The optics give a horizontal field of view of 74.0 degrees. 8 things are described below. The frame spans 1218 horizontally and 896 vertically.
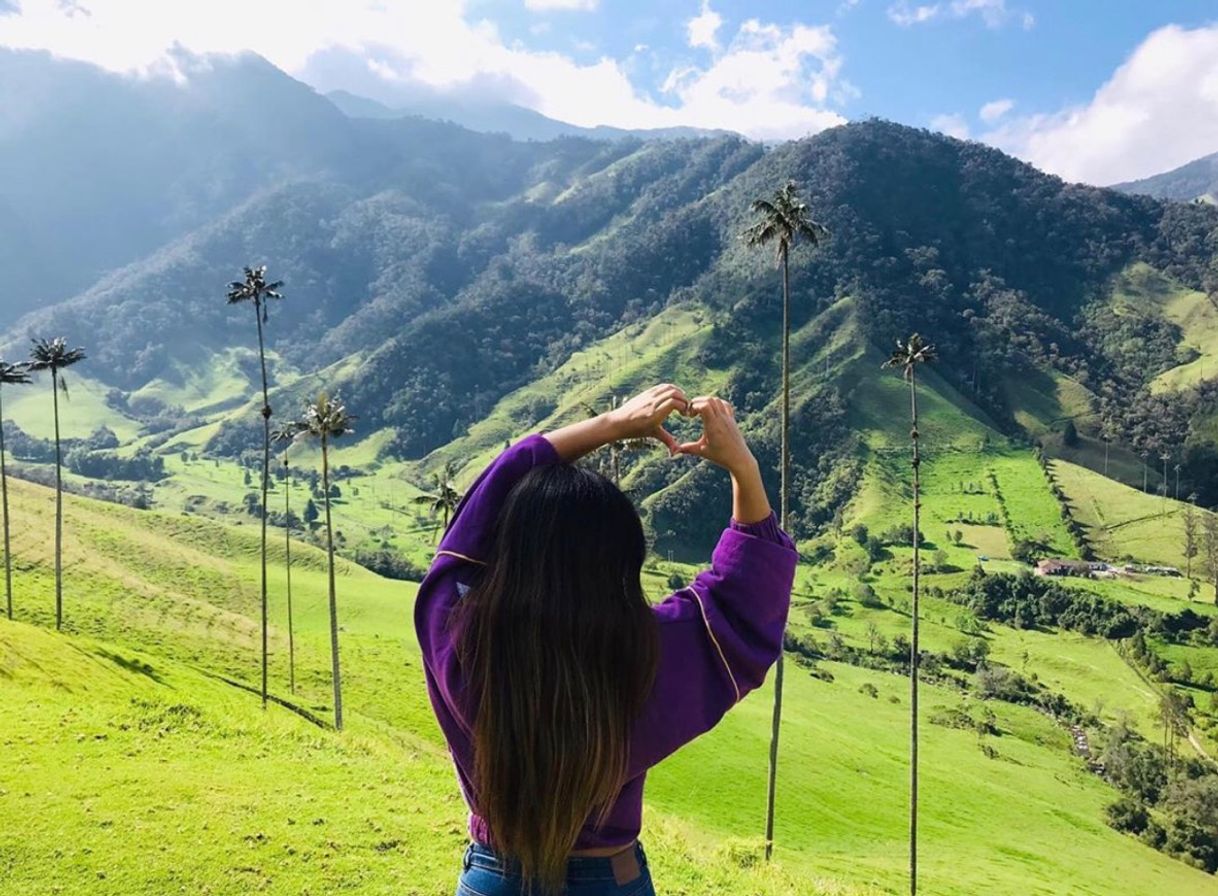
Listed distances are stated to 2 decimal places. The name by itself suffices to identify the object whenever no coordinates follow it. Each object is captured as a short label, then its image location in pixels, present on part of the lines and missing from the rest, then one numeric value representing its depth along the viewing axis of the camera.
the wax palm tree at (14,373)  41.50
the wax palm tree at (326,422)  35.66
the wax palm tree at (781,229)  28.03
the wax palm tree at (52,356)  42.38
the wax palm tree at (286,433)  36.44
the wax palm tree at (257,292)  38.00
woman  2.48
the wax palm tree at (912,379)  31.02
